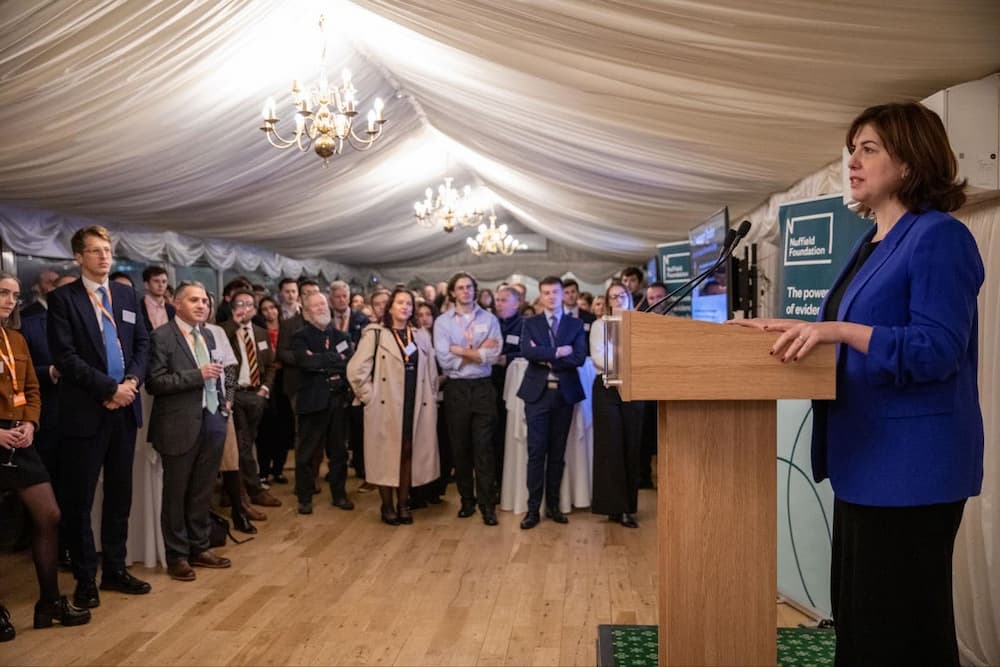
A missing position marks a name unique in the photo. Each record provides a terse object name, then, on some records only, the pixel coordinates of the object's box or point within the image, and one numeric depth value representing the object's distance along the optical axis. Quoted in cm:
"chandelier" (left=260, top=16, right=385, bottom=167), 475
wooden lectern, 165
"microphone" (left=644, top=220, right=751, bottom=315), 180
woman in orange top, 333
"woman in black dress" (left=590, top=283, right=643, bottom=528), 538
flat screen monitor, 560
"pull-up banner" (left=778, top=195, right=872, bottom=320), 382
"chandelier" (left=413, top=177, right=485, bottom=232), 958
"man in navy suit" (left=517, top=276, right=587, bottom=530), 539
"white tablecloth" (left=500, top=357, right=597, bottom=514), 571
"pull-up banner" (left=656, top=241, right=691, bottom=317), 809
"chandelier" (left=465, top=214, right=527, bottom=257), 1282
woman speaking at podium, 143
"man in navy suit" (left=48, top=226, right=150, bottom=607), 368
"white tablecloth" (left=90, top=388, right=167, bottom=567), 432
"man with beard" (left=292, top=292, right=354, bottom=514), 582
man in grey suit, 411
